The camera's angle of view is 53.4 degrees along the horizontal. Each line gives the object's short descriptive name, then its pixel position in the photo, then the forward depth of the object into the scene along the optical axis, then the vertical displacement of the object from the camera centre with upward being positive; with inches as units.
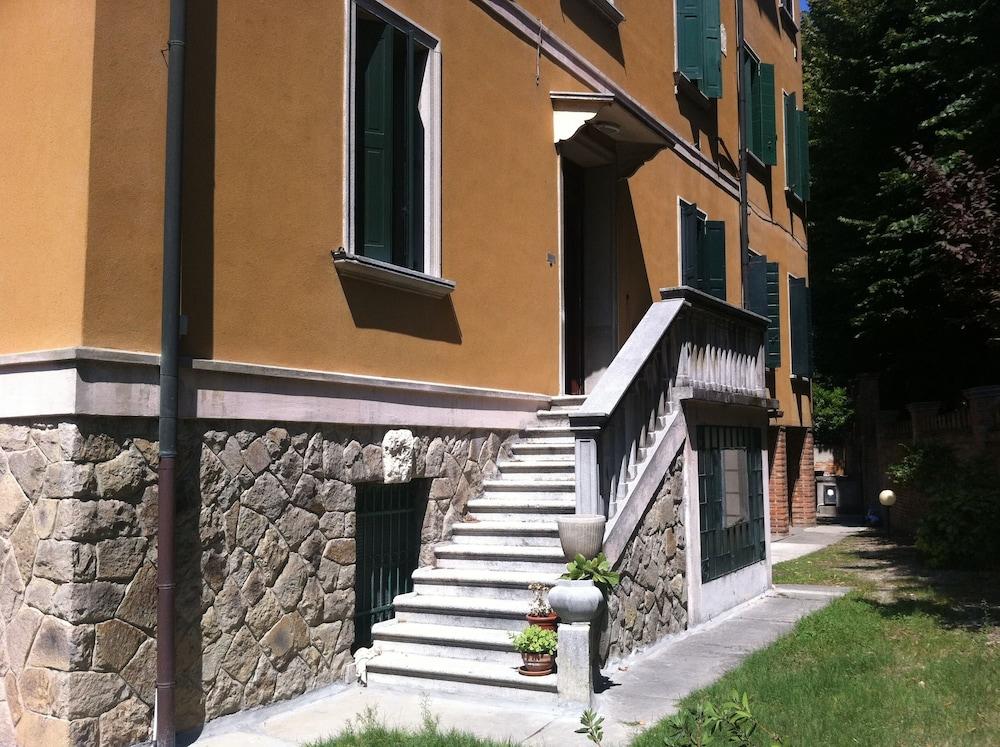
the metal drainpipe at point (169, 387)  206.4 +12.9
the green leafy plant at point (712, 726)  150.7 -43.5
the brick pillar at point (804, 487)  777.6 -34.4
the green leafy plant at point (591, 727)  155.7 -45.5
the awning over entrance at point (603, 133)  395.5 +133.2
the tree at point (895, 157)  526.3 +193.0
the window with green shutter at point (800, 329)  740.0 +85.7
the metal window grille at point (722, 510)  355.9 -25.2
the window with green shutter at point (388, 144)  291.6 +91.5
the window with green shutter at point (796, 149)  741.3 +221.8
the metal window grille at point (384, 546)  282.2 -29.5
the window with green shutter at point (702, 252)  537.3 +107.3
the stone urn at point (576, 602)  235.1 -37.1
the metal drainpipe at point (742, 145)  628.4 +190.2
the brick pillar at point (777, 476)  705.6 -23.1
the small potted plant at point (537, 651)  243.8 -50.4
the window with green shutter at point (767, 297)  634.8 +96.4
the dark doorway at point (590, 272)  452.1 +79.3
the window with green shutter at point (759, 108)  655.8 +223.4
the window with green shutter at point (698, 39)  536.4 +219.6
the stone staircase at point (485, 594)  255.0 -42.0
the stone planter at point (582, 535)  250.2 -22.6
